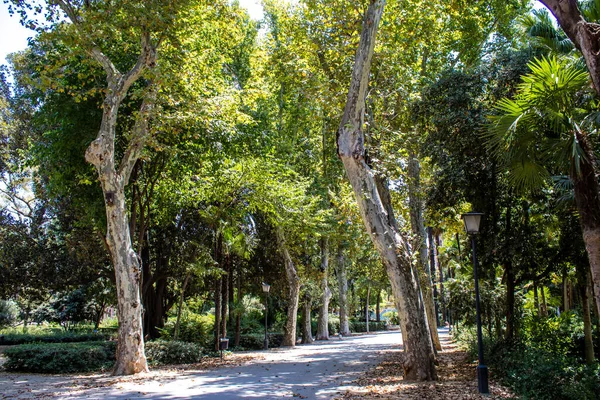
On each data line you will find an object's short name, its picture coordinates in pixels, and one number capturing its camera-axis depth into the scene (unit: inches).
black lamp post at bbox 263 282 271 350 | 802.8
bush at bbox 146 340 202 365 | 596.7
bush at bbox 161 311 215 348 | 776.8
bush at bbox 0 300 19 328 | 1385.3
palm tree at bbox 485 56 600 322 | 271.0
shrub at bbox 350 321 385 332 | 1699.8
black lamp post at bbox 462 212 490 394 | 335.6
